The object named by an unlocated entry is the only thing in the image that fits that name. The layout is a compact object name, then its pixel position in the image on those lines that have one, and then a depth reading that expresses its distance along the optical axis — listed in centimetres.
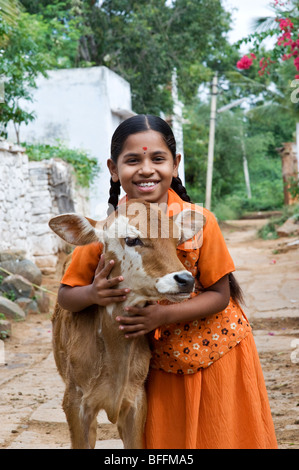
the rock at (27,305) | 821
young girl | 248
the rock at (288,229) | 1762
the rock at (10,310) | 771
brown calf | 229
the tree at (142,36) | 1788
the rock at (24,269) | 890
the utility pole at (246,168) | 3221
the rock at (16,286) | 830
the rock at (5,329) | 684
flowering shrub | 762
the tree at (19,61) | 825
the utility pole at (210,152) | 1947
